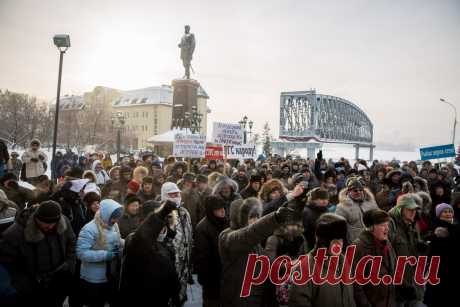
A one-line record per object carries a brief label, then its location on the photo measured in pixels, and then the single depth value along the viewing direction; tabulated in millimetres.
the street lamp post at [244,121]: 27244
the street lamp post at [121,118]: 25175
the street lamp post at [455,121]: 32425
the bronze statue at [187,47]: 25750
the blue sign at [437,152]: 13798
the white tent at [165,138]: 24548
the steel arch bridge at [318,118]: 101562
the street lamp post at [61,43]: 10711
